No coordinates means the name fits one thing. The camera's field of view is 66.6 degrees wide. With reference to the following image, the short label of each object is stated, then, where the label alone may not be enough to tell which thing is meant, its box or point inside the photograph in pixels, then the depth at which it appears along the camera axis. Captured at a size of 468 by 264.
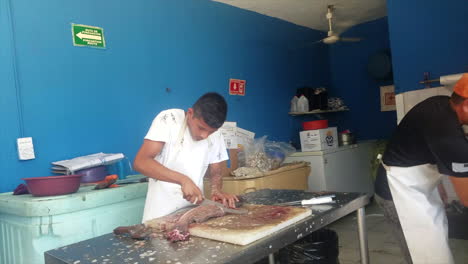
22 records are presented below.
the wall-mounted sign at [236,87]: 4.08
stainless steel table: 1.21
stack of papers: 2.50
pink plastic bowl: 2.10
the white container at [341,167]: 4.23
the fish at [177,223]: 1.43
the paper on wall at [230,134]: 3.90
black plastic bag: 2.11
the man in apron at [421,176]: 1.68
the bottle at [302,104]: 4.88
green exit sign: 2.79
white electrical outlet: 2.44
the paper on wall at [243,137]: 4.06
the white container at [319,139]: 4.36
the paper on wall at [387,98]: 5.18
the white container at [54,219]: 2.02
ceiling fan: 4.18
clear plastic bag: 3.72
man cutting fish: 1.83
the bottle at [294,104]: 4.93
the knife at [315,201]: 1.82
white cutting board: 1.32
